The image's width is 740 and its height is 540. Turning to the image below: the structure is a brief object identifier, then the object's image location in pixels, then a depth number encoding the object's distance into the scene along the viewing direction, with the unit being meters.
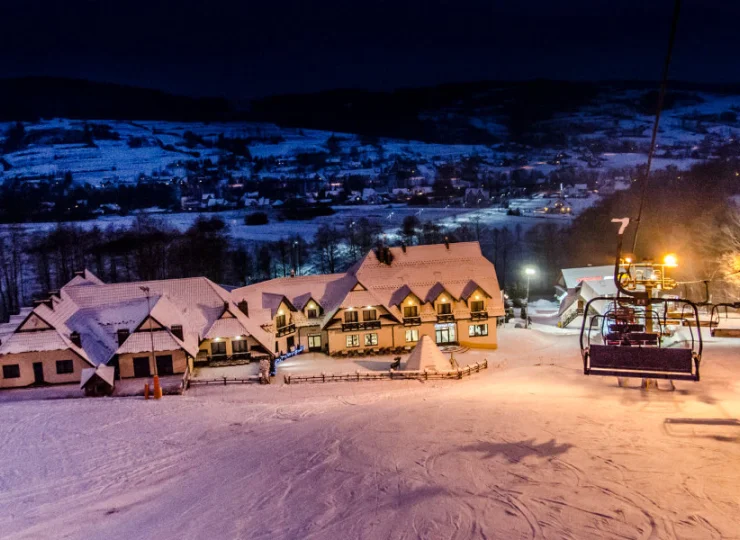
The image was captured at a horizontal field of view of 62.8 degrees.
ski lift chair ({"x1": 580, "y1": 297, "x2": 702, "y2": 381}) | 13.97
